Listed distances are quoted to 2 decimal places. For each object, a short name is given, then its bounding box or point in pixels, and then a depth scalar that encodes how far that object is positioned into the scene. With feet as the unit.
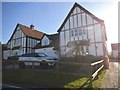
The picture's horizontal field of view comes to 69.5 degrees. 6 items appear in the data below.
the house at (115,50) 99.74
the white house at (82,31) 43.26
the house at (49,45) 56.46
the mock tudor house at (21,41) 69.93
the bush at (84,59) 36.96
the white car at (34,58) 26.76
